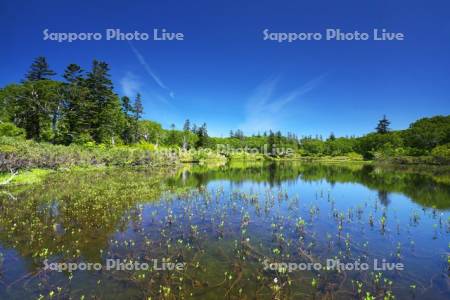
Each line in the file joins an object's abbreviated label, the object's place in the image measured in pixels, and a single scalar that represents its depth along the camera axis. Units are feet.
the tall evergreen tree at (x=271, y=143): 449.56
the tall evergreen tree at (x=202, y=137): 392.27
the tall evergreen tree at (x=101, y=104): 207.82
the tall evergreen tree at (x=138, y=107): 291.79
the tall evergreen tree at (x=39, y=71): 205.87
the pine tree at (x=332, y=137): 531.33
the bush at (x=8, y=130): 153.67
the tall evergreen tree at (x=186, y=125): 424.46
